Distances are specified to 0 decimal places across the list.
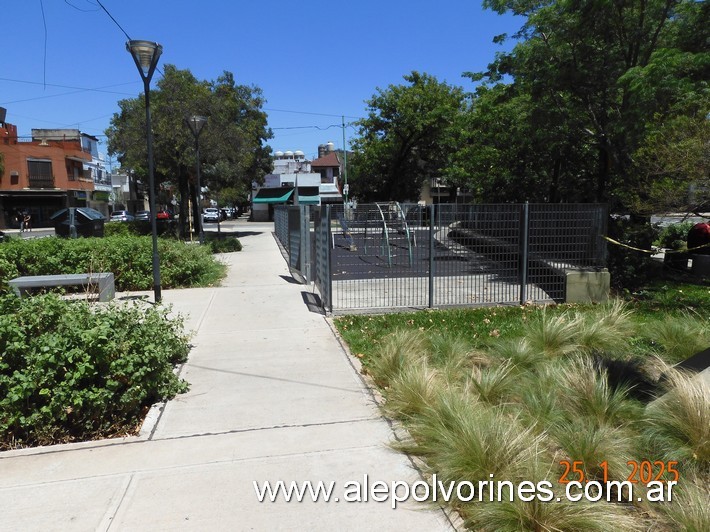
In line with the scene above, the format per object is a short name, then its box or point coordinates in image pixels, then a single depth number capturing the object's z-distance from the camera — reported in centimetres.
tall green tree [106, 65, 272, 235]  2261
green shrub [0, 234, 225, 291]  1097
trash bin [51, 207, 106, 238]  1897
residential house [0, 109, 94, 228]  4872
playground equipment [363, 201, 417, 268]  933
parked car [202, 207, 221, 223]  5758
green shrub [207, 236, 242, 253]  2022
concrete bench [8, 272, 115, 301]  952
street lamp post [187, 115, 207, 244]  1880
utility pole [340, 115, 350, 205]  4534
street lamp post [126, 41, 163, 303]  945
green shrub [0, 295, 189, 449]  431
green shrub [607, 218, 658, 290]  1044
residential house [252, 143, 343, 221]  5338
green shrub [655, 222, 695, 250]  1436
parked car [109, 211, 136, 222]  5488
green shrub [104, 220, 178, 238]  2433
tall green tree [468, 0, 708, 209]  980
